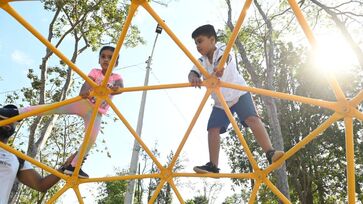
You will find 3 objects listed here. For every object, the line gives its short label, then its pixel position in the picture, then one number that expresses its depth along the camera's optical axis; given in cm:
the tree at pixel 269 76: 820
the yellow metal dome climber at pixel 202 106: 229
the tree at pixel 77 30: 880
